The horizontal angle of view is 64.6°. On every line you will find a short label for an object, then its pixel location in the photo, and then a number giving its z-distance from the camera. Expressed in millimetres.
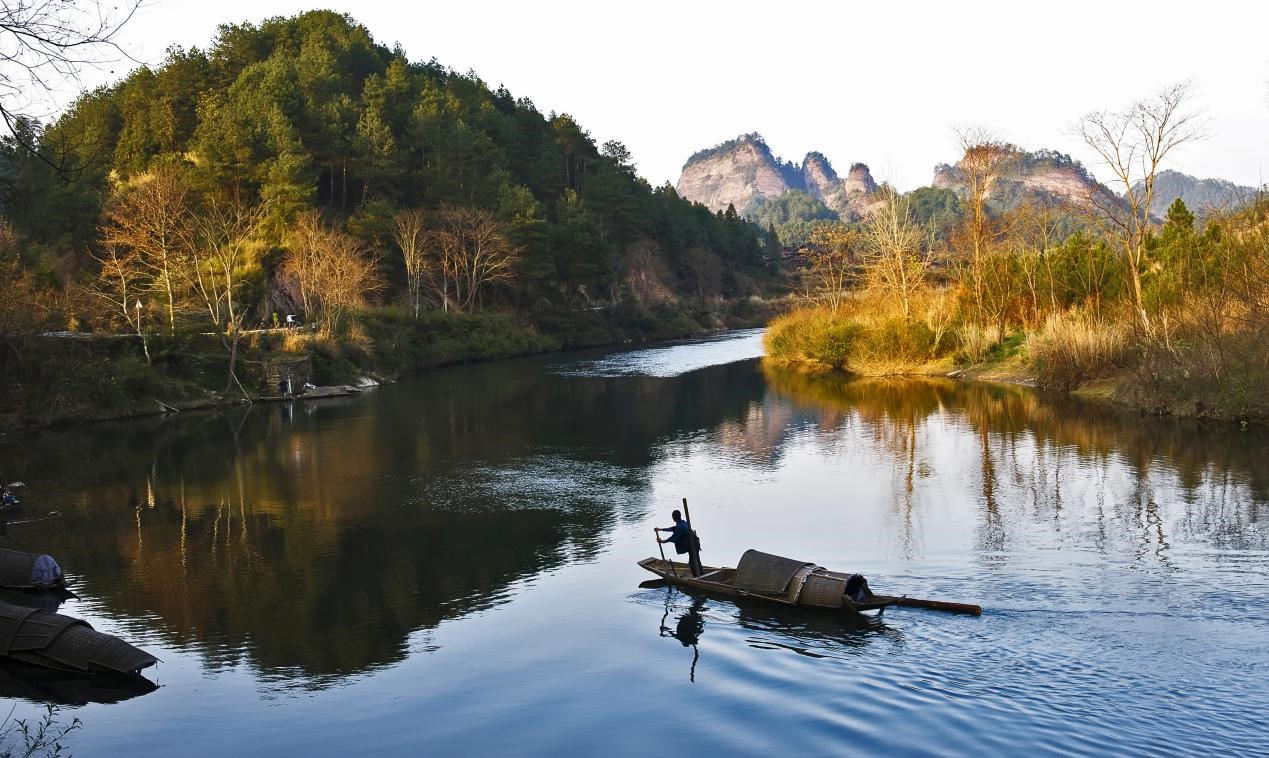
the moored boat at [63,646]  14789
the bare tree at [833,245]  63616
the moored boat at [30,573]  18734
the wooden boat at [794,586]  15609
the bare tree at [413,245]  74625
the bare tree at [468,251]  79750
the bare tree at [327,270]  59969
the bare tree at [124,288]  47594
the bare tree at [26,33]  9391
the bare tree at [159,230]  49250
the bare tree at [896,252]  53594
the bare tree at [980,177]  52344
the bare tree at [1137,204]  37969
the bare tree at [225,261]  50594
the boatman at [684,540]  17797
